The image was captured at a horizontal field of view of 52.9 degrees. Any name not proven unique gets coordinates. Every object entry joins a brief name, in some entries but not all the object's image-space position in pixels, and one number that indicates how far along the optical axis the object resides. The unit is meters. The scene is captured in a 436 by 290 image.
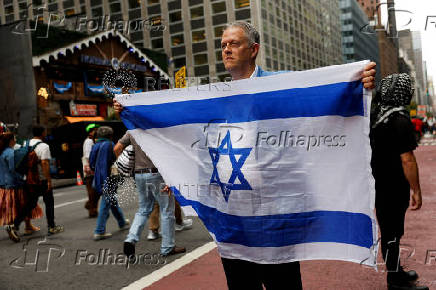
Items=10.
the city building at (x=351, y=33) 109.81
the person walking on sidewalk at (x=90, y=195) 8.94
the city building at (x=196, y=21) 53.91
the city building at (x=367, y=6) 150.38
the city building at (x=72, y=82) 21.92
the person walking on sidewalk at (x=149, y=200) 5.44
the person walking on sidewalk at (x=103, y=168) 6.77
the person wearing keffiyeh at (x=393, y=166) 3.41
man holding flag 2.52
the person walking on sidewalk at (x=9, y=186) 7.28
